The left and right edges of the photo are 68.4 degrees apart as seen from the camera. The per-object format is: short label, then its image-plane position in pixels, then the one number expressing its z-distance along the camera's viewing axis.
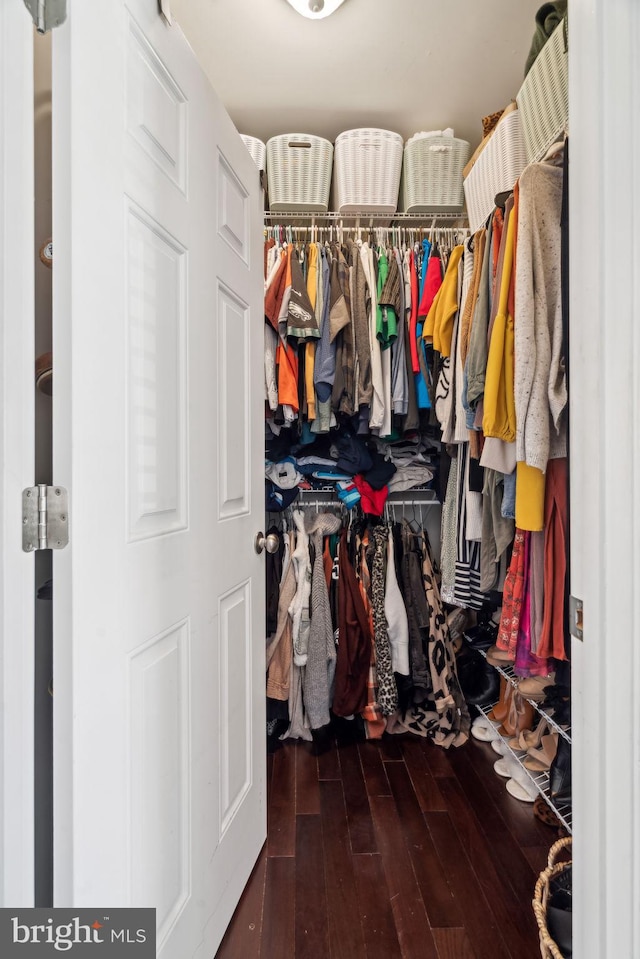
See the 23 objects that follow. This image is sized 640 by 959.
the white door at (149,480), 0.65
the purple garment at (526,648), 1.22
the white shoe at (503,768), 1.71
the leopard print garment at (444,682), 1.91
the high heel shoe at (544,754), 1.55
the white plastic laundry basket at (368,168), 1.92
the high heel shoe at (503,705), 1.86
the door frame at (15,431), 0.64
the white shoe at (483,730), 1.91
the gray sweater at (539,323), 1.06
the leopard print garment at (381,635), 1.90
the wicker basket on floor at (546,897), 0.91
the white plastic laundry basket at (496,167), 1.54
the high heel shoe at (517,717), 1.71
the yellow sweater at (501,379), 1.17
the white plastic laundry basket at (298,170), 1.92
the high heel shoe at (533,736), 1.61
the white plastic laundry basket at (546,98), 1.24
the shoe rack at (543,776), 1.31
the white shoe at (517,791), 1.58
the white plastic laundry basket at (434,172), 1.94
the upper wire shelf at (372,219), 2.06
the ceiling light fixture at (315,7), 1.44
